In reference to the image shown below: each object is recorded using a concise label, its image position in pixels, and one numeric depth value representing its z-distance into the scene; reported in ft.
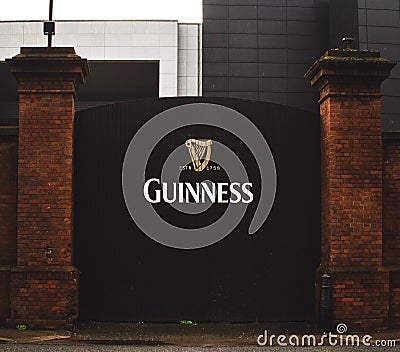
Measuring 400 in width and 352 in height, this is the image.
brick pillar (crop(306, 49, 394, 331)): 40.83
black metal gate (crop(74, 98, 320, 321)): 43.06
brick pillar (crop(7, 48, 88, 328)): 40.81
